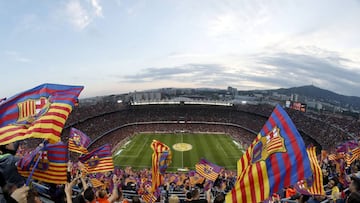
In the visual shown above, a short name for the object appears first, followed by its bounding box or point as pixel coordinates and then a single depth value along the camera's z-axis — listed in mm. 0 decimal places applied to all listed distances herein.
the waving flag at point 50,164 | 7066
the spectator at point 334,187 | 6529
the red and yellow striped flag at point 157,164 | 11432
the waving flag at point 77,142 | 12628
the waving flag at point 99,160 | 11173
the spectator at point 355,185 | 4535
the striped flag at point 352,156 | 16631
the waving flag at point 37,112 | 5773
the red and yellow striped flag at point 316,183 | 8008
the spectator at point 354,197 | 3893
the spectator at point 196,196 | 5930
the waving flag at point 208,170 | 15393
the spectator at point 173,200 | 6202
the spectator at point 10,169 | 4773
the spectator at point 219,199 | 5746
